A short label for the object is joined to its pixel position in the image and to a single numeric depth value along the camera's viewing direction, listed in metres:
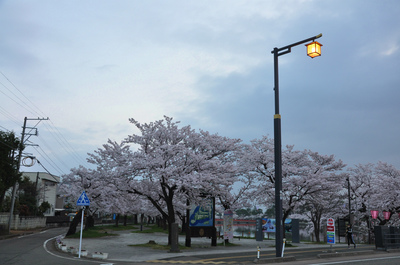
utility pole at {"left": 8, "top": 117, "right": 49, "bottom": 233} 33.32
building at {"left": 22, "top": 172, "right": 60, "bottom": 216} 73.19
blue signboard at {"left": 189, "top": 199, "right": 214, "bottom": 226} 23.42
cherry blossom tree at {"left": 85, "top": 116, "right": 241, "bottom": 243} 21.14
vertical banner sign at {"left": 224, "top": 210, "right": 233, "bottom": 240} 26.84
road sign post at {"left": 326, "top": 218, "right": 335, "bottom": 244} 17.73
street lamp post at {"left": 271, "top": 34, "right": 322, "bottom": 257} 13.76
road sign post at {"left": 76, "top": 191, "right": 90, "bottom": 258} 16.54
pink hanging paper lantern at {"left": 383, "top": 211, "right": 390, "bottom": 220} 33.97
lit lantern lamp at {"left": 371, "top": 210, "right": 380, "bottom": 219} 30.77
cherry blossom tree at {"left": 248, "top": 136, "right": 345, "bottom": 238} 27.86
